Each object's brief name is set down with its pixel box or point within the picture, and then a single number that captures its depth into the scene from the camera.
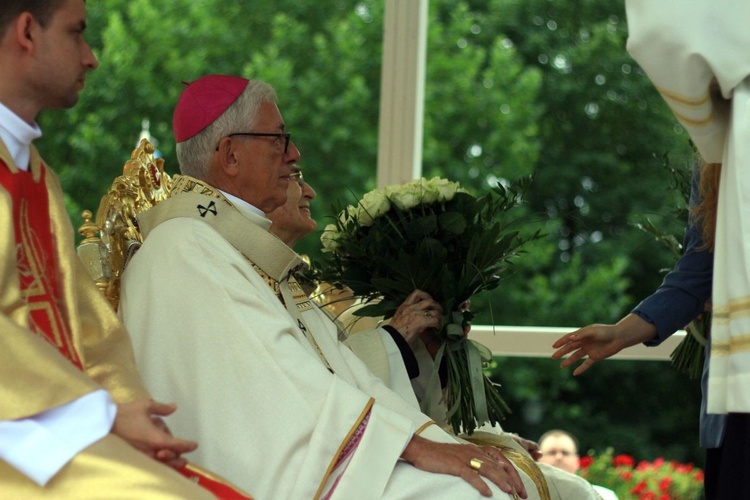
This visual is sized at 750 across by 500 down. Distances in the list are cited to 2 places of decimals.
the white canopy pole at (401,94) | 13.67
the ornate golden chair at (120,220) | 7.45
